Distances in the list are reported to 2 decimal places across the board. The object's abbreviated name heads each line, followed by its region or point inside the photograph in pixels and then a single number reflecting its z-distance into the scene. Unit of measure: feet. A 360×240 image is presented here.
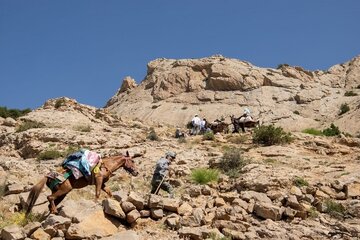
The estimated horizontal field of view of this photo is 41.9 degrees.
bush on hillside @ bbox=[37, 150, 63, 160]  60.64
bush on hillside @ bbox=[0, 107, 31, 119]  95.32
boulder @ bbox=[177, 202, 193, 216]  31.22
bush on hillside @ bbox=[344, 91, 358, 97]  165.23
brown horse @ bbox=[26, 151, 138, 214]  31.37
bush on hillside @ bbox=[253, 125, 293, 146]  65.10
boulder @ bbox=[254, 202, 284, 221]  32.01
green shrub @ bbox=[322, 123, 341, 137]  90.38
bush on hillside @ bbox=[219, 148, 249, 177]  50.08
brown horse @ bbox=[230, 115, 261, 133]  78.33
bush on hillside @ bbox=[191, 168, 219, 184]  44.14
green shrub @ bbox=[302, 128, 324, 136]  88.26
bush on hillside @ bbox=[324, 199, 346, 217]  34.55
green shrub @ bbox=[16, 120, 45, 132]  75.39
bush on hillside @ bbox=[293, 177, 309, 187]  40.53
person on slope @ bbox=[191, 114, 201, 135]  83.46
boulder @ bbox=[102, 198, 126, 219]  28.58
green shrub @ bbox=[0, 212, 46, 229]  29.94
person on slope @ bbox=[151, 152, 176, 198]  38.48
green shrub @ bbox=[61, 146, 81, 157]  61.69
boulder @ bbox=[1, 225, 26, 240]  25.29
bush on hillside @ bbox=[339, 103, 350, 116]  143.74
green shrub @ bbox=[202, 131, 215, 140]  71.10
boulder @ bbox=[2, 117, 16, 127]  81.33
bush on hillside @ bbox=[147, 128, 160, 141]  73.46
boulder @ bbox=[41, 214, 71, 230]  26.86
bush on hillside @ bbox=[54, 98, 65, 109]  96.03
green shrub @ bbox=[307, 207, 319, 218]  33.76
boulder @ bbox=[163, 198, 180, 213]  31.30
